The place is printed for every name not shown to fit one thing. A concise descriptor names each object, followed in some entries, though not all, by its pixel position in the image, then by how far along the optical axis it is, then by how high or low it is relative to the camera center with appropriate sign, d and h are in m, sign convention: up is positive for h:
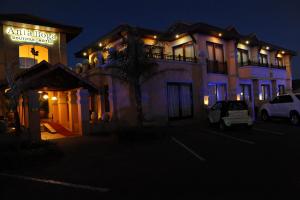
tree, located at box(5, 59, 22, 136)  9.42 +0.70
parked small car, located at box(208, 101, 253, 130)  12.88 -0.74
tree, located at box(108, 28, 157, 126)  12.33 +2.42
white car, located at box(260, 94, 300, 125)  14.19 -0.57
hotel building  13.90 +2.01
